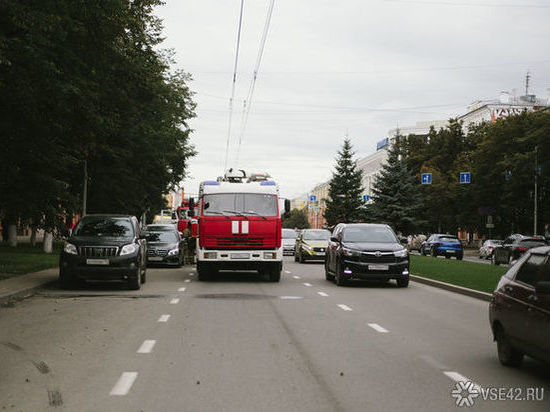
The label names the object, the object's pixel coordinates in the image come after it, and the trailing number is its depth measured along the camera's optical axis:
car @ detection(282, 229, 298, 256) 44.47
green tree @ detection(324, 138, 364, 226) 90.62
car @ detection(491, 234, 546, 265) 34.91
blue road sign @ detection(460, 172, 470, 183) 59.94
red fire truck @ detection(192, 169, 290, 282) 20.89
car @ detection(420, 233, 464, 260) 47.00
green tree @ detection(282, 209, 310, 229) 186.88
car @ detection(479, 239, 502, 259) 49.16
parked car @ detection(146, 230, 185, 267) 28.37
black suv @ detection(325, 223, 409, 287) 19.16
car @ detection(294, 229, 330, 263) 33.81
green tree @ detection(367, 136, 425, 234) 62.53
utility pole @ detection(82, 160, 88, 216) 34.26
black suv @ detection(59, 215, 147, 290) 17.42
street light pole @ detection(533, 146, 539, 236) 49.07
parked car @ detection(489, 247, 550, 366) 6.77
